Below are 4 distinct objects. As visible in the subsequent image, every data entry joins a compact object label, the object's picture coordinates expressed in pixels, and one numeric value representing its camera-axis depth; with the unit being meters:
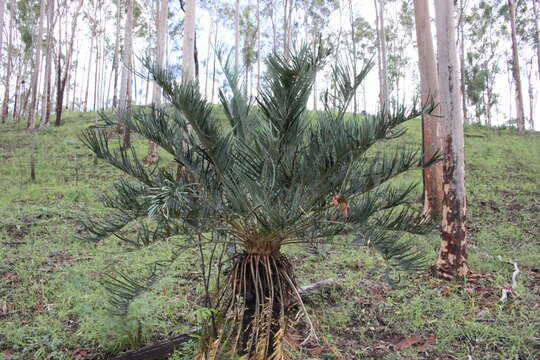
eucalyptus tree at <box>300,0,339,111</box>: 27.94
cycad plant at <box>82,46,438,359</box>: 3.01
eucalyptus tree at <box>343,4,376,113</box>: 27.43
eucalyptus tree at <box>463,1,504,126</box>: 25.91
